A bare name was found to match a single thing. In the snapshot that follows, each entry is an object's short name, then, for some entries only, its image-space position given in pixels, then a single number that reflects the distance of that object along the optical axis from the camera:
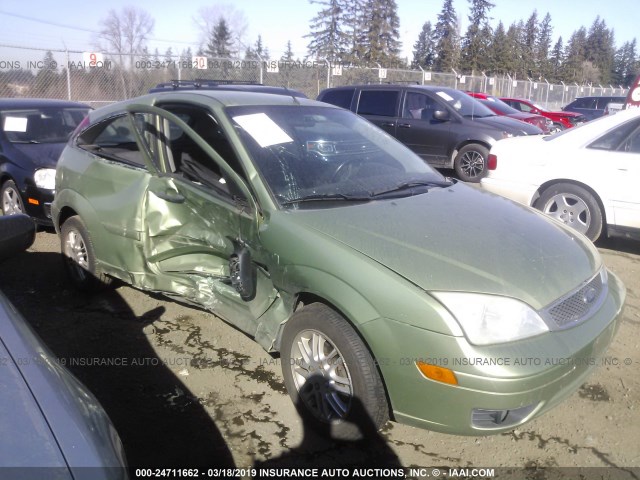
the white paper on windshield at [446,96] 10.02
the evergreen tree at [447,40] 54.25
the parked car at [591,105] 20.19
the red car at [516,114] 12.15
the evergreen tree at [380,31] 48.34
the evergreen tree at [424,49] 60.50
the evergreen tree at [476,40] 53.22
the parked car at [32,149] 5.84
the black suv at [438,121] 9.50
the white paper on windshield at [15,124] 6.49
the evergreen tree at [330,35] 49.25
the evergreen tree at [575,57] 65.81
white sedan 5.27
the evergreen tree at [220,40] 49.78
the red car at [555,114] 17.52
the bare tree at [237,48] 48.71
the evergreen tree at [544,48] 63.88
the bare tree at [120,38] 33.38
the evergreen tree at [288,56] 35.44
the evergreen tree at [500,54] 54.53
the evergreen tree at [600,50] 72.81
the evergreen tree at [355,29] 48.91
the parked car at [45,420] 1.39
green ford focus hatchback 2.32
